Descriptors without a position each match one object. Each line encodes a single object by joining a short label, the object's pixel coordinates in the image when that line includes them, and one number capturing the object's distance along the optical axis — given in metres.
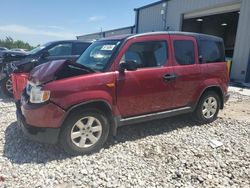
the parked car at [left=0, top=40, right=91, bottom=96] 5.43
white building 9.00
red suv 2.67
